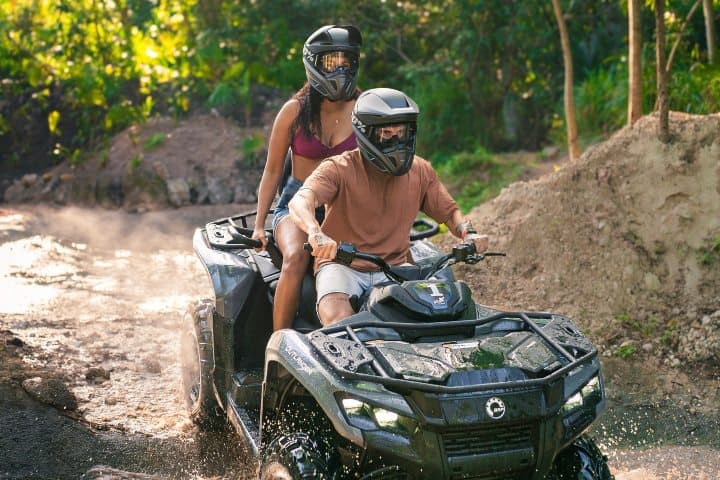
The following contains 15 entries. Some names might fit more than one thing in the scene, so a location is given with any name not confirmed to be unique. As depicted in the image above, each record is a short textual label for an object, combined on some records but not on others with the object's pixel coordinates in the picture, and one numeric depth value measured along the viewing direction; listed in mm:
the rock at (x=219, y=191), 13633
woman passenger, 5453
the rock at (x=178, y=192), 13617
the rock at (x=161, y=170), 13883
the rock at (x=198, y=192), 13672
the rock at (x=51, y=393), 5828
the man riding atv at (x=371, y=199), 4348
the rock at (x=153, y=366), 6891
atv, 3422
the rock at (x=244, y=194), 13592
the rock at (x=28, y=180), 14438
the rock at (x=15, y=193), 14148
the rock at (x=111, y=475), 4918
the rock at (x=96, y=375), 6500
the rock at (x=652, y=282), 7395
